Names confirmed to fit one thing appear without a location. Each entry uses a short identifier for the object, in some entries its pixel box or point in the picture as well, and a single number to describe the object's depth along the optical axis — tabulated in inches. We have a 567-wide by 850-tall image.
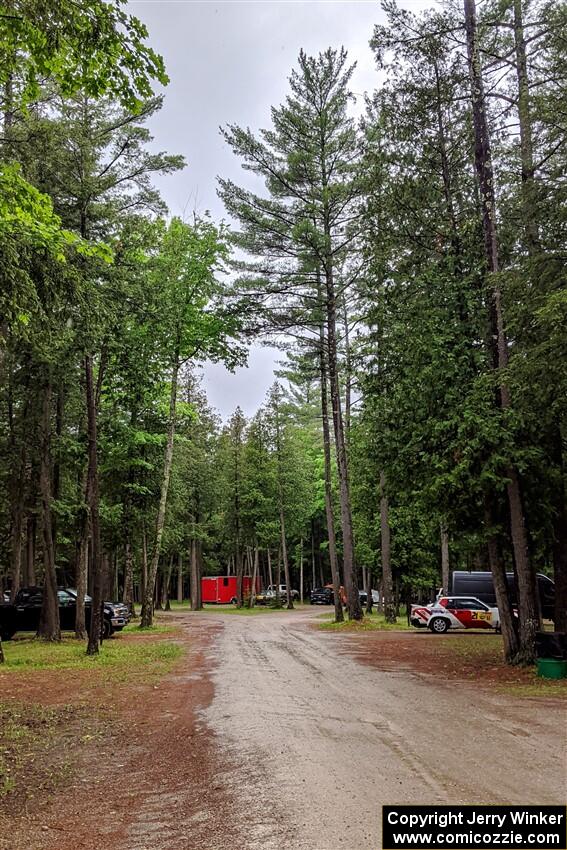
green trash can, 419.8
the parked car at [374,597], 1734.0
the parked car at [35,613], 742.5
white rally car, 845.8
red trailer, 2144.7
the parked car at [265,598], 1903.8
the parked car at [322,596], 1995.6
